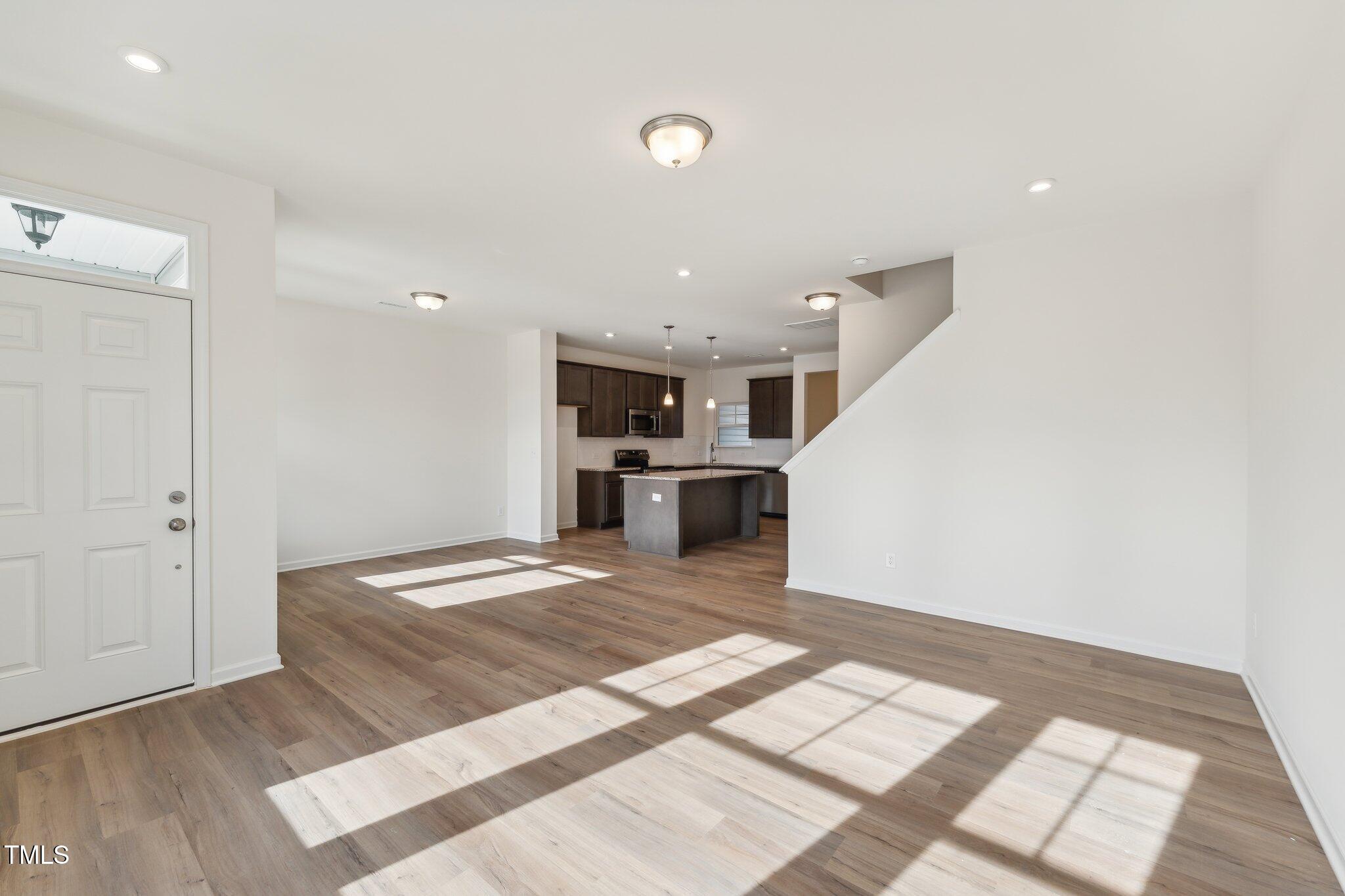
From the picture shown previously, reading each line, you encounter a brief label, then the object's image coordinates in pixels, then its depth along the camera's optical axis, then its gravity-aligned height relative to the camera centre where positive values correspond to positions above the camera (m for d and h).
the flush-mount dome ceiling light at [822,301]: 5.46 +1.39
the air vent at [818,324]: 6.49 +1.42
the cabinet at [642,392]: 9.36 +0.86
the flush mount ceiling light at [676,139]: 2.53 +1.38
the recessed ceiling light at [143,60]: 2.10 +1.44
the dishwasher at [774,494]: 9.68 -0.89
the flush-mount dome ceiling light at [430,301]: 5.50 +1.38
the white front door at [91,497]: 2.55 -0.27
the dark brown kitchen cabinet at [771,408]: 9.94 +0.62
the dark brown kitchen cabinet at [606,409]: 8.75 +0.53
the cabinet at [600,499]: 8.55 -0.86
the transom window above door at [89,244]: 2.56 +0.96
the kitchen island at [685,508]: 6.62 -0.82
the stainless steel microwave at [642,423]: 9.31 +0.33
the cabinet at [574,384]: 8.27 +0.87
